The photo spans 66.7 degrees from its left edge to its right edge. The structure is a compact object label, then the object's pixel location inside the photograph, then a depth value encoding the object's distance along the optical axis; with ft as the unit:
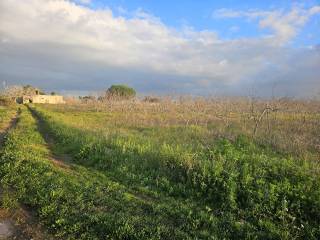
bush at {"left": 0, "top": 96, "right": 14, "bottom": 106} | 132.23
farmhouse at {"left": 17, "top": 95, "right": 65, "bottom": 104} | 170.03
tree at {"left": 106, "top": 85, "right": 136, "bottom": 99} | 222.31
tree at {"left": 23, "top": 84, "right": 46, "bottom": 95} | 187.55
